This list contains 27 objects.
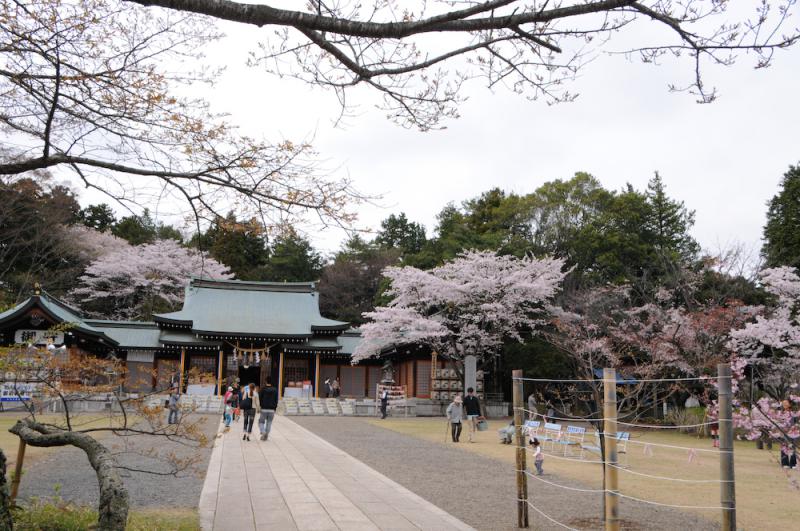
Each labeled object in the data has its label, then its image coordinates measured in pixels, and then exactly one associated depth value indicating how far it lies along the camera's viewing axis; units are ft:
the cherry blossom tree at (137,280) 126.21
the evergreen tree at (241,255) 159.45
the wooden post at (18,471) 21.04
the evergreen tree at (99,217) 155.58
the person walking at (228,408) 53.93
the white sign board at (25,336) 88.88
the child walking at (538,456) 36.11
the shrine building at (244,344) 102.01
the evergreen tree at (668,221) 117.39
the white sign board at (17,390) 18.40
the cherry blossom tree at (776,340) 63.45
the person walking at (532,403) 67.21
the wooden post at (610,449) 18.42
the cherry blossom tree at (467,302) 86.74
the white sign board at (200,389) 97.66
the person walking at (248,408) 48.28
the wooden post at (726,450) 15.29
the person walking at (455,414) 56.18
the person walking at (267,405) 46.98
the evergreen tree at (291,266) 161.38
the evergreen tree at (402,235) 175.73
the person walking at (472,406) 57.93
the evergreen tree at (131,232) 154.71
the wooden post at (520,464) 23.36
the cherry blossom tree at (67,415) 14.76
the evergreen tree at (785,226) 89.56
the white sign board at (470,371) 85.66
